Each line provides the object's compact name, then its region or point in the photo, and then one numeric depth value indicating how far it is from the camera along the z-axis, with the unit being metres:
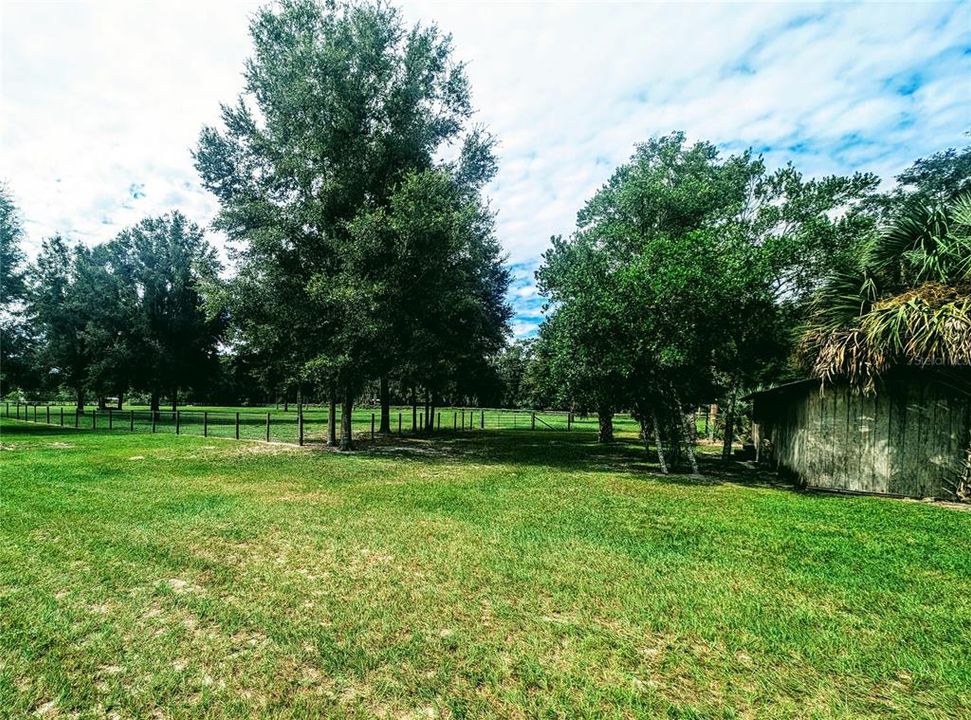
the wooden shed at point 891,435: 8.02
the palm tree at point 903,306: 7.43
